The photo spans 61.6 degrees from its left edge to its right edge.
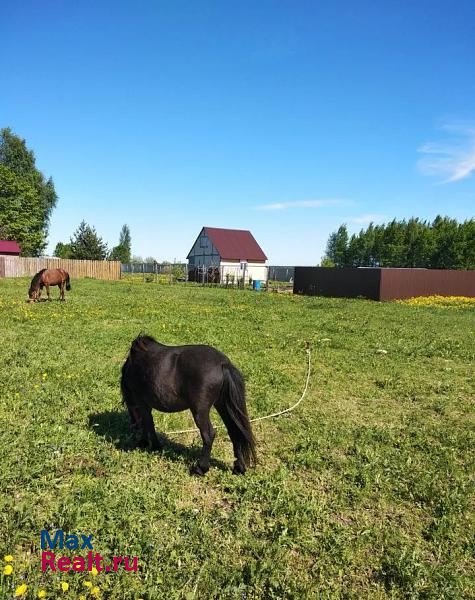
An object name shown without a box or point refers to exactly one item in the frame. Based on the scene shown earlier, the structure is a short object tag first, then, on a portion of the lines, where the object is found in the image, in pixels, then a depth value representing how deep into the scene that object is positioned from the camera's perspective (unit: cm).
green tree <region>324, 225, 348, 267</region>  9488
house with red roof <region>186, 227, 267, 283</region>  5409
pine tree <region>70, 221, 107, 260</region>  4941
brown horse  1587
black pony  370
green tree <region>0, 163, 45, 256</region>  4922
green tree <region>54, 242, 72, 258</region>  6881
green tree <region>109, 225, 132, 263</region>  7594
